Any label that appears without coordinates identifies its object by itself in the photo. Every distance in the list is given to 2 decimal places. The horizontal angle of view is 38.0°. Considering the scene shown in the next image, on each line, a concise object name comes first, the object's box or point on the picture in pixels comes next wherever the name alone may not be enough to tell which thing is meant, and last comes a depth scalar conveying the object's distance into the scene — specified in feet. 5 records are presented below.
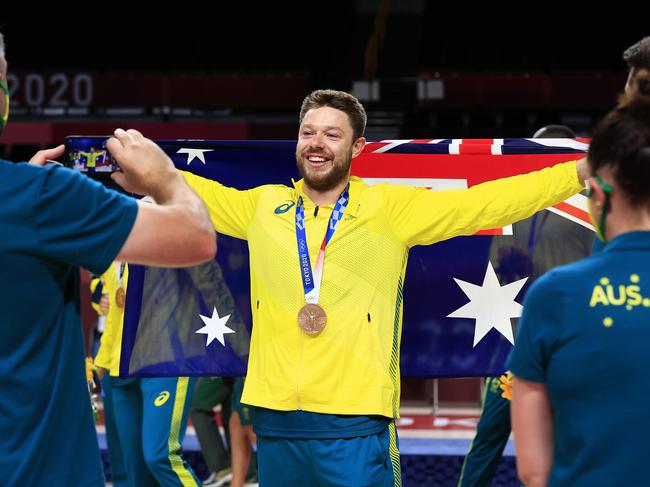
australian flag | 13.55
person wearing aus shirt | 5.84
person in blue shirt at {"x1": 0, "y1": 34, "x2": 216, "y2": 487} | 5.86
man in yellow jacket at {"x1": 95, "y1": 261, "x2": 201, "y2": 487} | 15.24
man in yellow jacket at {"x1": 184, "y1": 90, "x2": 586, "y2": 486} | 10.39
